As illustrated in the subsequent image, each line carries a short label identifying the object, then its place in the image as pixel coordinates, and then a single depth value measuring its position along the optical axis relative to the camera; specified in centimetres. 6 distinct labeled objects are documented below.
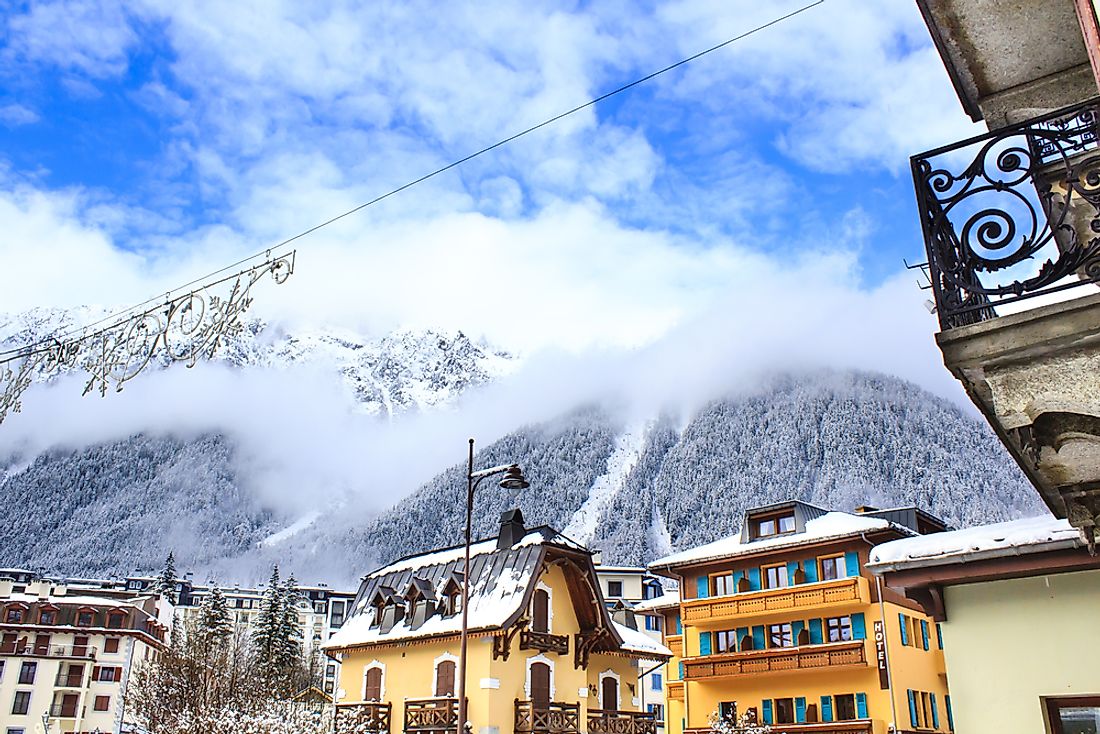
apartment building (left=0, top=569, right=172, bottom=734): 6309
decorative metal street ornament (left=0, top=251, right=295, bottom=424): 1275
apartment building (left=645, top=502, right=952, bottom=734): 3312
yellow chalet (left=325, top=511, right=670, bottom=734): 2945
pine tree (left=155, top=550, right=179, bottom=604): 12097
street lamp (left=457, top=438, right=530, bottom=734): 2039
